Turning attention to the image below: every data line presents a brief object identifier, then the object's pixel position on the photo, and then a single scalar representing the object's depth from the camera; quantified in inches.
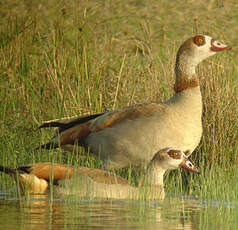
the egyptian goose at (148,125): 722.8
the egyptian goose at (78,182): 661.3
